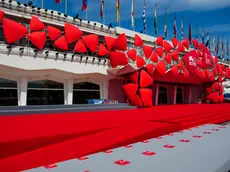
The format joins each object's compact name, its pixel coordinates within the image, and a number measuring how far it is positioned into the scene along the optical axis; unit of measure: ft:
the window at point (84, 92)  63.21
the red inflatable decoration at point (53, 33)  51.95
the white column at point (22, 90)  50.03
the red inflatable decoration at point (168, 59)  70.85
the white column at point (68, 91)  58.78
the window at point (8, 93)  49.24
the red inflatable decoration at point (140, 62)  62.03
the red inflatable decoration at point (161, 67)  65.77
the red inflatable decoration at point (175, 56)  73.82
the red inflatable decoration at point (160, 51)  69.00
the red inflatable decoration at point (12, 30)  45.01
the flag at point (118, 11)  78.32
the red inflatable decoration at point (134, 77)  61.93
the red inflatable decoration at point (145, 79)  61.44
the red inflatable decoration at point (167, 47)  72.71
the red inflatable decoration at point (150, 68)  63.41
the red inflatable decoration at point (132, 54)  62.39
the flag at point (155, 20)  91.58
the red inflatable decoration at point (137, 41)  64.99
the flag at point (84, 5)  68.49
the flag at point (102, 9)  74.33
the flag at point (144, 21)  85.11
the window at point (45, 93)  53.83
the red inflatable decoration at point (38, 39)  48.79
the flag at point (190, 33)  105.19
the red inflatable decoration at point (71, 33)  54.95
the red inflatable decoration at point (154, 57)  66.95
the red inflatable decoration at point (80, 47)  57.36
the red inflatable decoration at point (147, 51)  65.46
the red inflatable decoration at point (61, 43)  53.72
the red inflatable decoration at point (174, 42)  76.66
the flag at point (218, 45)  134.51
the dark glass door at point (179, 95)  100.89
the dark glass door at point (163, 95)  89.20
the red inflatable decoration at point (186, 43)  83.03
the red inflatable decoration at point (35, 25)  48.80
